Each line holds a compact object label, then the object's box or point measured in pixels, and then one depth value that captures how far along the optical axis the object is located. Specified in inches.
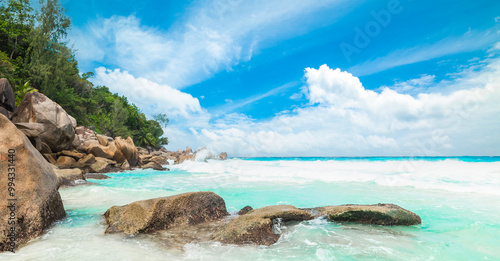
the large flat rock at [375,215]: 204.4
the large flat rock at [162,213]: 176.4
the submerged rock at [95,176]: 537.2
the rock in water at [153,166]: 943.9
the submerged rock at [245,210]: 237.0
